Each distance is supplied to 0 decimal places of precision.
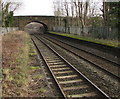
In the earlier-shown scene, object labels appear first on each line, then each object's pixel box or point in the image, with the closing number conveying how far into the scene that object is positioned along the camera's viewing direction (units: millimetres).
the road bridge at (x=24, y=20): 60094
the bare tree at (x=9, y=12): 36188
